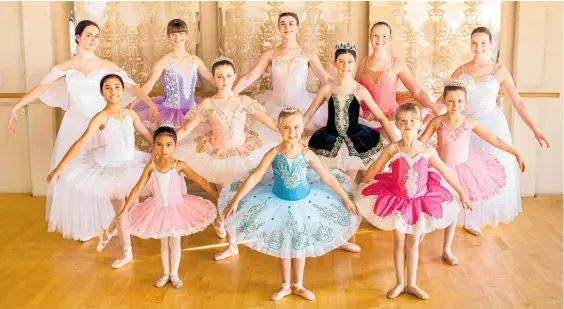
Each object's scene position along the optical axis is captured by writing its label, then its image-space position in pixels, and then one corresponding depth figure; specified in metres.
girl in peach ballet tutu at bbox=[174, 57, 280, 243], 5.18
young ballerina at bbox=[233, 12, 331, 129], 5.84
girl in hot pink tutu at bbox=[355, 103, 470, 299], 4.51
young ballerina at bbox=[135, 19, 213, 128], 5.93
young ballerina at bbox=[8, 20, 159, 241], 5.59
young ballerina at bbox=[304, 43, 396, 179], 5.21
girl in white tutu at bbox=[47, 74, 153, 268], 5.10
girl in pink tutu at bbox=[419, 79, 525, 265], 4.93
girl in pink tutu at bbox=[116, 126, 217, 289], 4.71
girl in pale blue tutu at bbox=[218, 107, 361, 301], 4.50
